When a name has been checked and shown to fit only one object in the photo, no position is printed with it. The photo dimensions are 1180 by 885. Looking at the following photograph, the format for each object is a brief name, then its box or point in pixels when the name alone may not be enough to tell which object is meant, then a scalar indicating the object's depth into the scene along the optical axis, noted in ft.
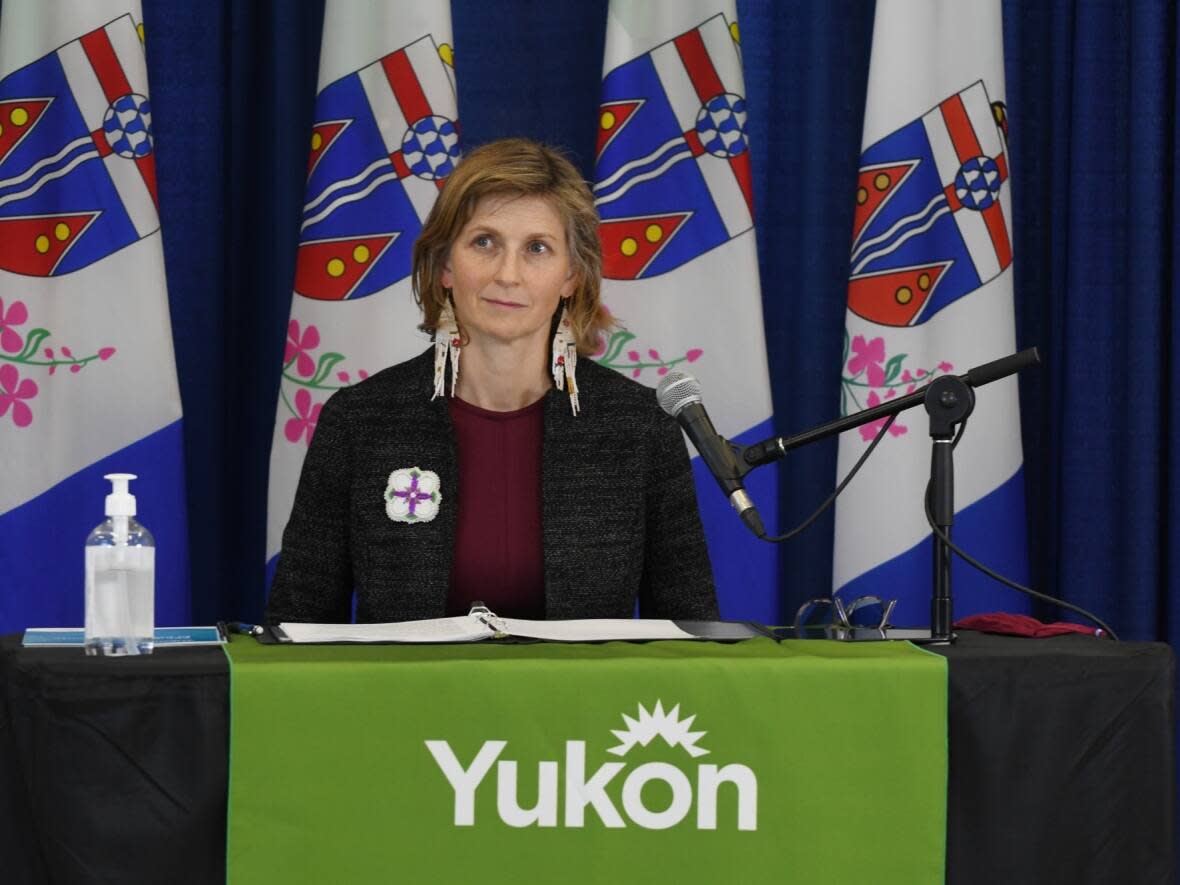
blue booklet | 24.81
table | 24.32
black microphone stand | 24.95
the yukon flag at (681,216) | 29.22
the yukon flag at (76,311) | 28.70
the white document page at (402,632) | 24.91
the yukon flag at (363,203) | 29.02
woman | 26.50
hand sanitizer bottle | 24.65
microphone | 24.89
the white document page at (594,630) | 25.03
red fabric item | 25.27
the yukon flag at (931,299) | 29.21
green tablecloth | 24.37
